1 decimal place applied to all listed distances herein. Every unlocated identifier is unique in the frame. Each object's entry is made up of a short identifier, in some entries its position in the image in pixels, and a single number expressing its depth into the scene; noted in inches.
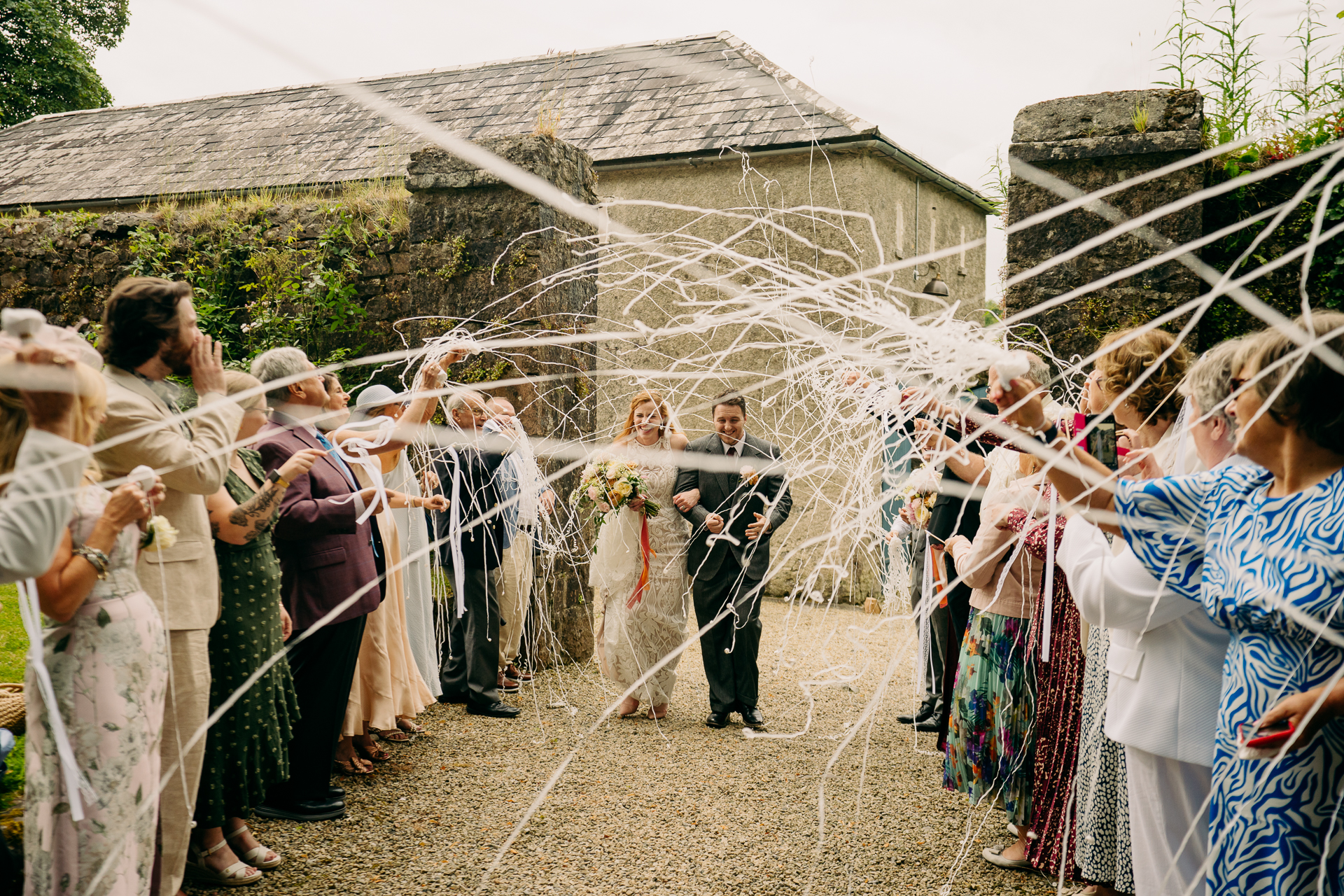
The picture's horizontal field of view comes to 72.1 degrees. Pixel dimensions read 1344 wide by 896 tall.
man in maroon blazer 143.3
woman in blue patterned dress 69.5
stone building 327.3
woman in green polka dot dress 117.9
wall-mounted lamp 329.4
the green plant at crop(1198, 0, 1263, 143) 183.0
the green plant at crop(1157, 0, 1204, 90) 170.9
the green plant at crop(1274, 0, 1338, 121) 152.6
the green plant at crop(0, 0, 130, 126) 214.4
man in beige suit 98.6
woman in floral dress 85.4
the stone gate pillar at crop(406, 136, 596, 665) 229.9
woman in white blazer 86.9
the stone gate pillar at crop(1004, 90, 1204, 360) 183.3
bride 208.1
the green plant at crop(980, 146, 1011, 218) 192.2
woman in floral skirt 132.3
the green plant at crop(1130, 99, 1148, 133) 185.6
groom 203.0
